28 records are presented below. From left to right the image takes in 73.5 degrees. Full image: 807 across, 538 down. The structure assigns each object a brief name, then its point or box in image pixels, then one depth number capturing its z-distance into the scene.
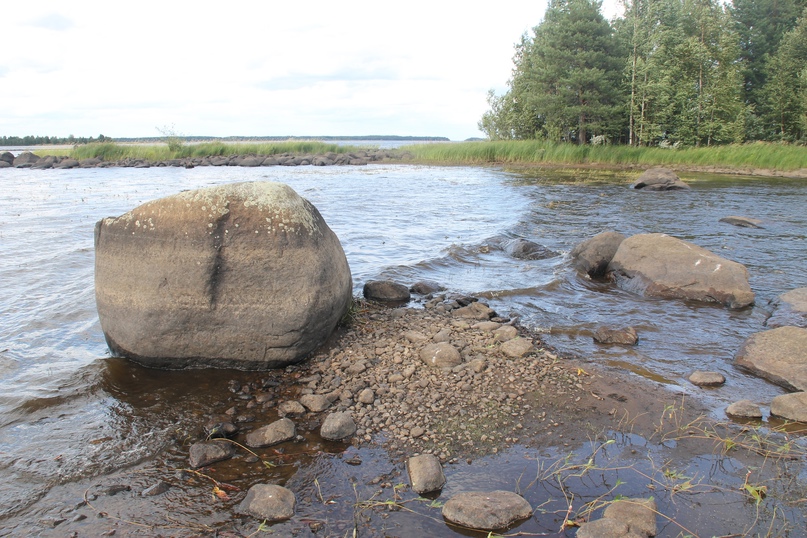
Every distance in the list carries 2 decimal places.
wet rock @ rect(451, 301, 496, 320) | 8.02
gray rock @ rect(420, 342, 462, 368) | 6.20
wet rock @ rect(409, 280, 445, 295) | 9.52
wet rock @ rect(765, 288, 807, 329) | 7.70
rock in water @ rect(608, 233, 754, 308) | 8.88
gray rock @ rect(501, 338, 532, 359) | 6.44
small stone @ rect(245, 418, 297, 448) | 4.83
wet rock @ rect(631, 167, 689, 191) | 24.44
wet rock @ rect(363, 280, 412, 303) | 8.93
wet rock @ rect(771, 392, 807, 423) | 5.09
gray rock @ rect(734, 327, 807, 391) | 5.89
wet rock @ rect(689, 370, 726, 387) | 5.91
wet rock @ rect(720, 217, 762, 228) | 15.60
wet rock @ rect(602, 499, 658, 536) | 3.65
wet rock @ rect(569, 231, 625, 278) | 10.68
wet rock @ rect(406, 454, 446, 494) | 4.16
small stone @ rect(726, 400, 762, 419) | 5.15
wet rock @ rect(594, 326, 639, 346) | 7.12
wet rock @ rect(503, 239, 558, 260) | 12.29
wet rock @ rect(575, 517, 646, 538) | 3.56
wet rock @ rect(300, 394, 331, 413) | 5.39
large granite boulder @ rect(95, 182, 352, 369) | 6.25
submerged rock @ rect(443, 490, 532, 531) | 3.76
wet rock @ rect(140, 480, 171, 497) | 4.18
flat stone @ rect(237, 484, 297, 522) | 3.90
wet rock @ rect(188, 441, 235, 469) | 4.57
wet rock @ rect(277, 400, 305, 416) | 5.34
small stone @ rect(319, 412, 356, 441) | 4.89
